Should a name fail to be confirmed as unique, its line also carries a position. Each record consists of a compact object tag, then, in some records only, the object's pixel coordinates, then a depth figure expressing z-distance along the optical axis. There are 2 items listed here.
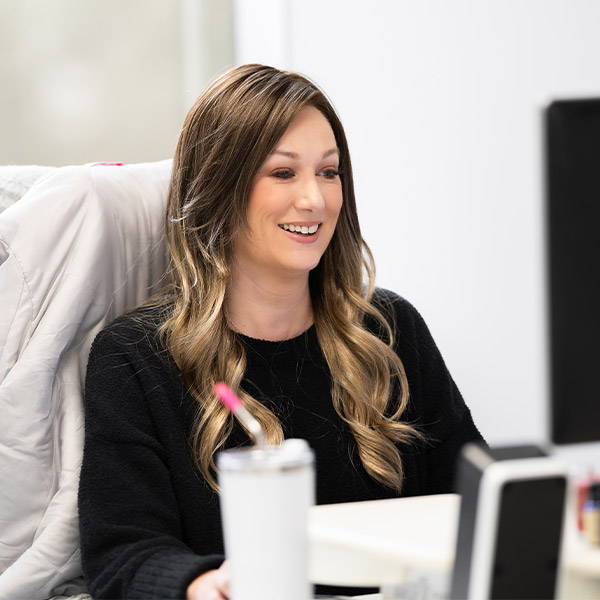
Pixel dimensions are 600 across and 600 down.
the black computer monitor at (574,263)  1.68
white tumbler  1.71
